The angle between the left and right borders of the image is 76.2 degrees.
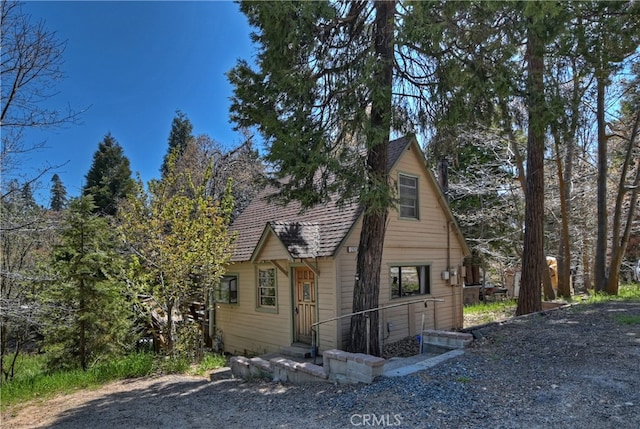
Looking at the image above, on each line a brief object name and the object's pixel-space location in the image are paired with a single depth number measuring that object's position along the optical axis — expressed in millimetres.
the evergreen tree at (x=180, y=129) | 35625
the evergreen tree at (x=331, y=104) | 6496
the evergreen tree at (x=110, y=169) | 26672
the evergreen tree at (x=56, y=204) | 26781
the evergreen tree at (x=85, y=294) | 9828
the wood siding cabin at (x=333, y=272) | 9820
